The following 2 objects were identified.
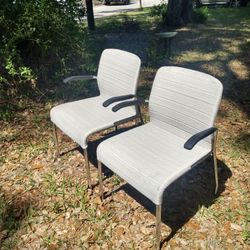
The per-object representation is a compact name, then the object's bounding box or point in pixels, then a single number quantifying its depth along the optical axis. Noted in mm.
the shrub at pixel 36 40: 4992
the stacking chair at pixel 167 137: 2486
